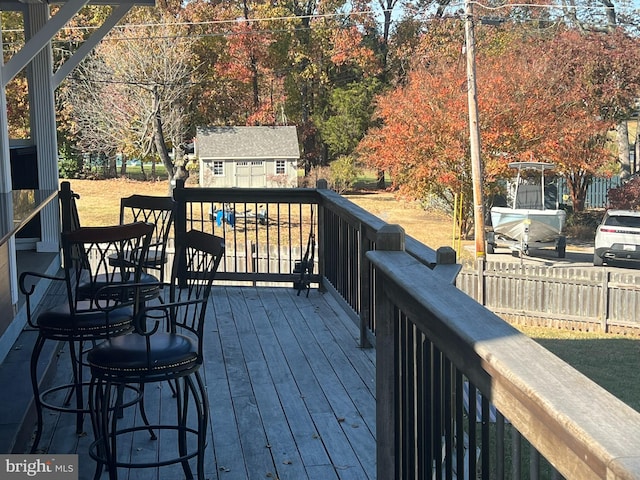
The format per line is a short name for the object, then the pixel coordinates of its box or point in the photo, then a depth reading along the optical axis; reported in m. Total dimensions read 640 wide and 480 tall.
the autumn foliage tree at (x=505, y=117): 22.81
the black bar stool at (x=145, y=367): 2.89
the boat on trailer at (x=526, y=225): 20.48
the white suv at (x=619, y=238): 18.58
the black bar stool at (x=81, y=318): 3.33
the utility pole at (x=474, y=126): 18.70
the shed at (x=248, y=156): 30.16
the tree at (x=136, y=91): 27.58
